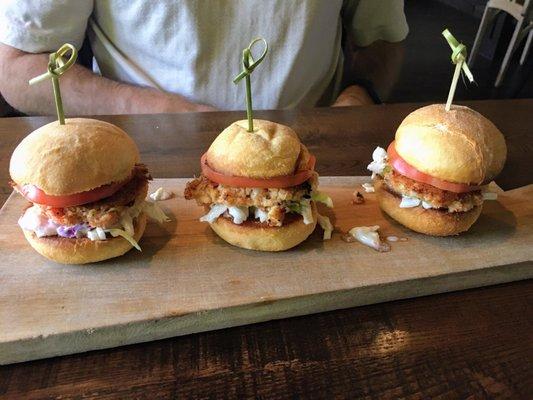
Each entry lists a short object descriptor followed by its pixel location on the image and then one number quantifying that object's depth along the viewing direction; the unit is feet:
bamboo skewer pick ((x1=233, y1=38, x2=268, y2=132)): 0.80
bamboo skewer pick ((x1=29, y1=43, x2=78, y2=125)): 0.77
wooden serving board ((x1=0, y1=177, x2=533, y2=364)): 0.75
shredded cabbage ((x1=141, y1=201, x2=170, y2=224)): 0.93
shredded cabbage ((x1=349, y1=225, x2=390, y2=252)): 0.92
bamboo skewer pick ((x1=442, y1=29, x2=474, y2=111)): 0.88
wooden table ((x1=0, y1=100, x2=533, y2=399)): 0.69
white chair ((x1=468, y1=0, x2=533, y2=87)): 3.56
